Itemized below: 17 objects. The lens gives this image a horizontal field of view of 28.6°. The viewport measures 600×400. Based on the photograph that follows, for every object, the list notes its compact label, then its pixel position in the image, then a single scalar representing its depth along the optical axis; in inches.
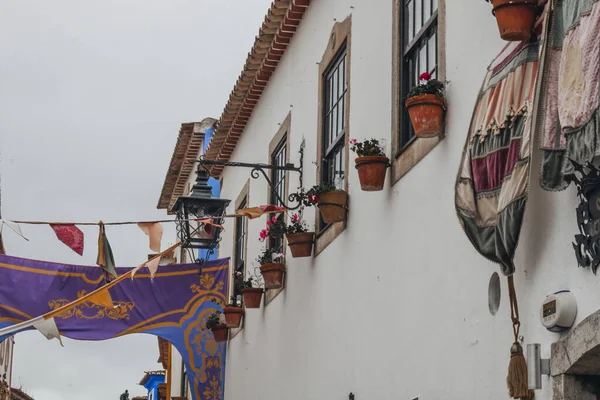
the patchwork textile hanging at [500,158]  214.2
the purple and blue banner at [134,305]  541.6
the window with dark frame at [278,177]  494.6
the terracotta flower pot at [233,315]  547.2
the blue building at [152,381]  1331.4
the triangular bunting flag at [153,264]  495.5
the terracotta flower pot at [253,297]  500.1
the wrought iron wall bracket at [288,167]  434.6
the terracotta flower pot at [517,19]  220.5
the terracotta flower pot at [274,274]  460.8
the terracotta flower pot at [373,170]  313.7
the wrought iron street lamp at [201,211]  479.5
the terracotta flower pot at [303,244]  412.8
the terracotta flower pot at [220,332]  566.6
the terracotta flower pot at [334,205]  362.3
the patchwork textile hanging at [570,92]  186.4
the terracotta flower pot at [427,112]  271.0
